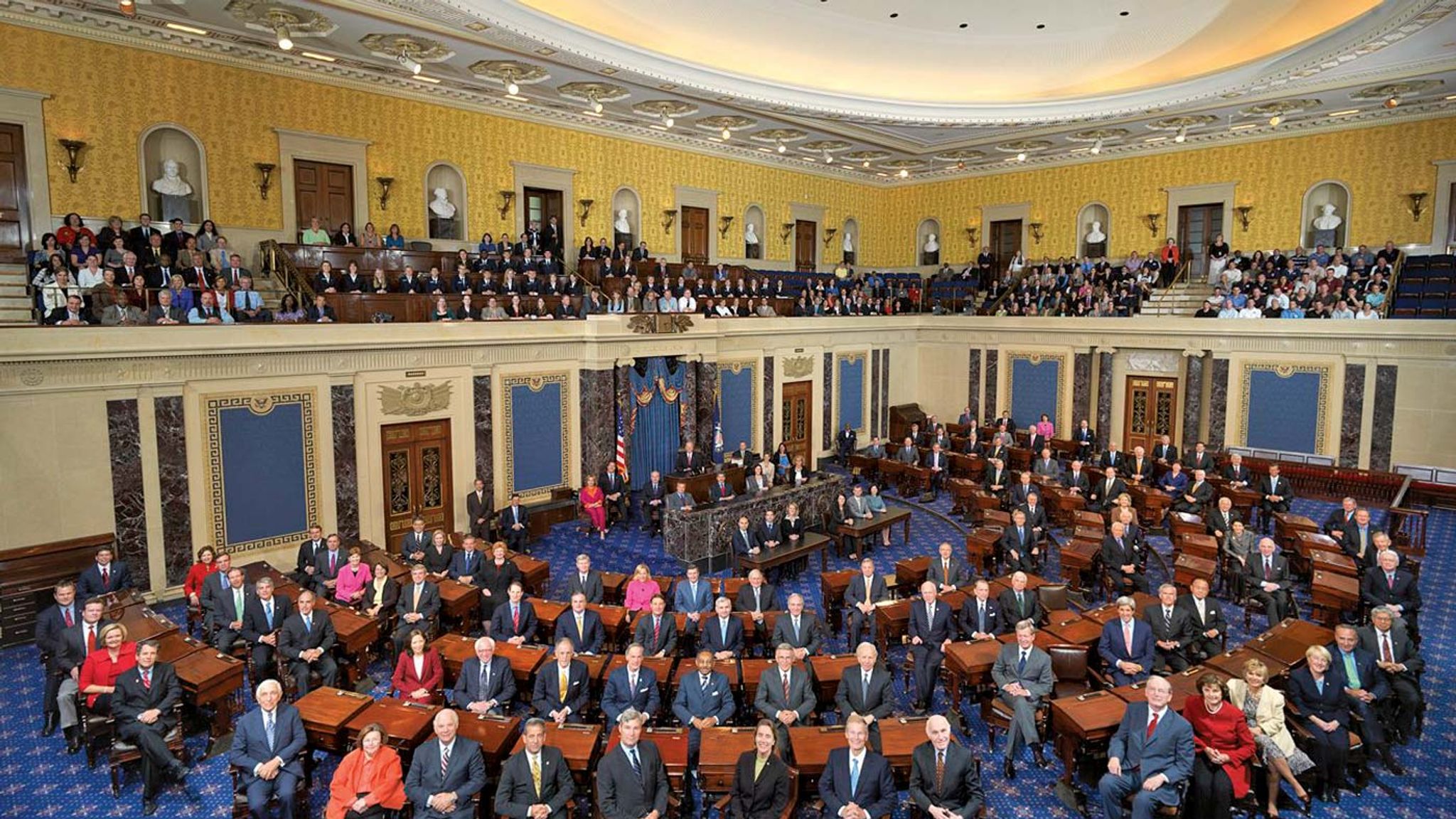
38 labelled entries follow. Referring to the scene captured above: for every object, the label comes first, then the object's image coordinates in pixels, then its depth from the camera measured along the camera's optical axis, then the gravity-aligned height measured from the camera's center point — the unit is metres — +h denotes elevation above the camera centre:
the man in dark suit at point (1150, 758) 5.89 -3.19
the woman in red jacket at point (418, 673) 7.46 -3.22
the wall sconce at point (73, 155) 12.74 +2.65
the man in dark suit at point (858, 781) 5.79 -3.25
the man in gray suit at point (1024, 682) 7.07 -3.18
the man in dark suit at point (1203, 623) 8.37 -3.05
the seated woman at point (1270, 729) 6.29 -3.15
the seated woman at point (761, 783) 5.79 -3.25
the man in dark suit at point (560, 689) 7.25 -3.23
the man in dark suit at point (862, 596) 9.49 -3.16
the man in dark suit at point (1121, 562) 10.78 -3.11
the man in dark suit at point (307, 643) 8.02 -3.16
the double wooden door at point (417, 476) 13.46 -2.54
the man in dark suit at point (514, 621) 8.71 -3.16
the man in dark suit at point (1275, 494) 13.64 -2.79
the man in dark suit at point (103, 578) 9.45 -2.96
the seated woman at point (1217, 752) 5.94 -3.17
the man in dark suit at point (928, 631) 8.21 -3.16
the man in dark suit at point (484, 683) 7.30 -3.22
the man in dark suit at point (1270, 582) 9.62 -3.06
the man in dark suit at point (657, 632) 8.33 -3.14
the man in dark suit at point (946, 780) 5.79 -3.25
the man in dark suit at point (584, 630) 8.49 -3.18
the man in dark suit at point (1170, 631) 8.27 -3.09
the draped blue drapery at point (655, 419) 16.47 -1.92
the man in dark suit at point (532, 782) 5.82 -3.28
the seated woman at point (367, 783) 5.81 -3.30
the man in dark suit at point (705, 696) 7.07 -3.23
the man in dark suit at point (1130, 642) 7.95 -3.08
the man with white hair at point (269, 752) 6.12 -3.25
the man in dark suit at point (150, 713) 6.61 -3.25
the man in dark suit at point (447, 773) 5.84 -3.26
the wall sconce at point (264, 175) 14.74 +2.73
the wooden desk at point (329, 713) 6.56 -3.21
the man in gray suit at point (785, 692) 7.06 -3.20
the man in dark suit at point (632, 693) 7.14 -3.22
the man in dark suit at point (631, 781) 5.82 -3.26
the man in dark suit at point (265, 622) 8.29 -3.10
